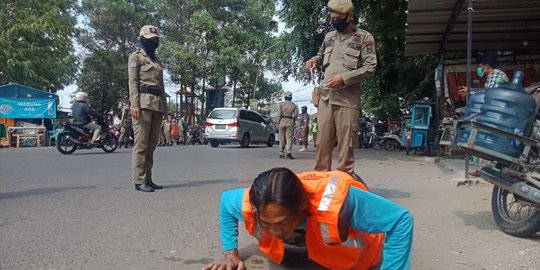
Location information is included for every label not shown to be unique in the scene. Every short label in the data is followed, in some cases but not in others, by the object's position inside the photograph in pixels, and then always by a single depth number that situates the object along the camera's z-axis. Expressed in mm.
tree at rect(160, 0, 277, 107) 26750
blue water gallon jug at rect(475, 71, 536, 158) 3469
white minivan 18484
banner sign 18906
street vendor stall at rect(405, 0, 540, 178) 7887
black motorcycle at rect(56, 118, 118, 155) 12133
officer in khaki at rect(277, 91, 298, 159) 12211
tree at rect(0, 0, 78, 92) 19328
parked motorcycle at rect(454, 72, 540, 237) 3443
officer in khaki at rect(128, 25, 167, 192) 5559
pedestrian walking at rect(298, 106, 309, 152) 16373
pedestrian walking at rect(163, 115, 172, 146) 21820
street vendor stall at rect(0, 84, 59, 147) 18688
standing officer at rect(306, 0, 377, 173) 4254
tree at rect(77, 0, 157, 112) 28641
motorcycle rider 12273
